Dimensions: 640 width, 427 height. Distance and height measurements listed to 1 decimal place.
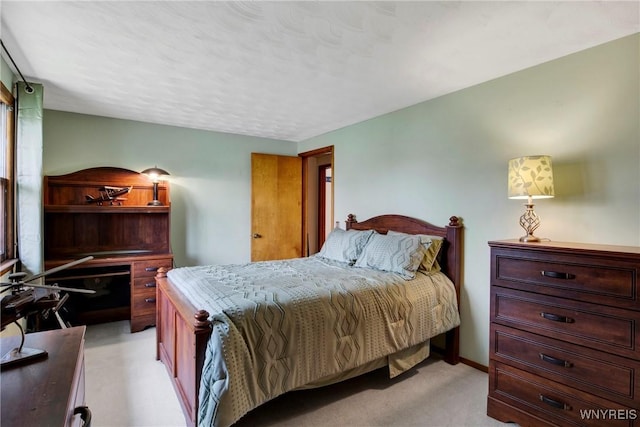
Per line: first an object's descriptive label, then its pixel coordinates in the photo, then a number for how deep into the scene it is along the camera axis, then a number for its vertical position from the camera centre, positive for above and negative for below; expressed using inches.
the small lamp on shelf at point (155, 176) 149.8 +16.0
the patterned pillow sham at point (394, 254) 104.6 -15.0
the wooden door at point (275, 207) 184.7 +2.0
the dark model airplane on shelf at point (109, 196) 143.7 +6.2
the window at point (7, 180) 100.4 +9.2
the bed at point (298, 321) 64.6 -27.2
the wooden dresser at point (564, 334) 61.4 -26.3
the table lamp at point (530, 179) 80.3 +8.4
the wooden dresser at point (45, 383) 29.1 -18.6
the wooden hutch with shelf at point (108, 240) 135.0 -14.0
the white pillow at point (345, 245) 126.3 -14.1
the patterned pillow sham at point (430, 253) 109.0 -14.5
